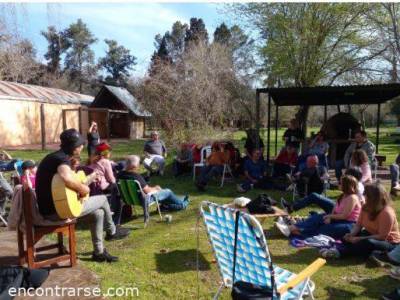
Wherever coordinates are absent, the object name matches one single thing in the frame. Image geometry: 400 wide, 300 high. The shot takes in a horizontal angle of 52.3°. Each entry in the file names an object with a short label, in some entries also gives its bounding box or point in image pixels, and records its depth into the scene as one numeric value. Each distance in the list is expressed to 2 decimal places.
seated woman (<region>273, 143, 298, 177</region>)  10.20
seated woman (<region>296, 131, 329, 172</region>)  9.77
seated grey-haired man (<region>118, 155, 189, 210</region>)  6.39
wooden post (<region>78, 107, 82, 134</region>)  26.07
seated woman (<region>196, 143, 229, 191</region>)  9.92
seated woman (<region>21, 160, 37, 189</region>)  6.41
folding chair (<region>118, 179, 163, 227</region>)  6.30
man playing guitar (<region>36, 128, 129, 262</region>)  4.27
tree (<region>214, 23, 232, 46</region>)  32.80
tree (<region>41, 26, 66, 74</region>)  49.56
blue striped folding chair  2.87
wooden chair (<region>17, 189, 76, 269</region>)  4.30
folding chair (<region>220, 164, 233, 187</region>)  10.10
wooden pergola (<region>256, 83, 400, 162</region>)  10.06
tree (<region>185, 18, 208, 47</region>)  51.25
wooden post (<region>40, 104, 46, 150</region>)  19.69
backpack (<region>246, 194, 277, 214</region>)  5.84
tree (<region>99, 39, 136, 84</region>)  56.41
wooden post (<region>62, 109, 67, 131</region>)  26.69
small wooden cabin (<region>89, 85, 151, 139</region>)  29.30
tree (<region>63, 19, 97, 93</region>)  52.37
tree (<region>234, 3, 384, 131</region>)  16.20
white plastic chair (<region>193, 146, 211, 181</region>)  11.22
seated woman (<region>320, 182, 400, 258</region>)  4.75
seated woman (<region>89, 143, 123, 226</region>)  6.54
